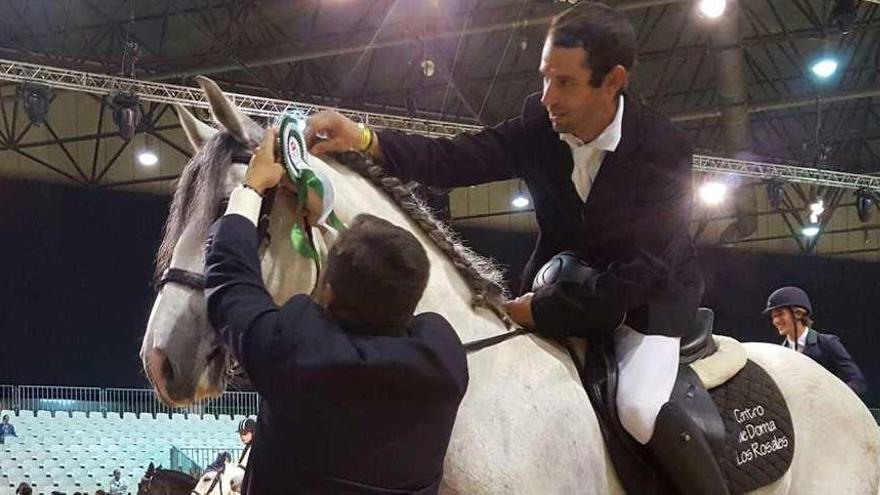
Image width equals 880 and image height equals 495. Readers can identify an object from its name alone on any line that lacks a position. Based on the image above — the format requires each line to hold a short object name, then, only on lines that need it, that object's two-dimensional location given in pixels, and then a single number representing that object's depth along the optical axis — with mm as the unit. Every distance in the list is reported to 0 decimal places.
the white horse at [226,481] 7566
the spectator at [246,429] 7883
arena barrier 13938
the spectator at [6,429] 12500
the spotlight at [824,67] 12969
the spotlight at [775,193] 14324
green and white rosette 1898
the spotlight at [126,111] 10383
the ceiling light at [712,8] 9448
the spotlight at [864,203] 14500
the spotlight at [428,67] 11624
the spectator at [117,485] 10910
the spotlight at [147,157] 14963
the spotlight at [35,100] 10469
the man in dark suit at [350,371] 1486
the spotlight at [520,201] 17127
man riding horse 2047
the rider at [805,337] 5863
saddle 2084
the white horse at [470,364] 1831
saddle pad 2266
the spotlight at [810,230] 17134
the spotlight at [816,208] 14227
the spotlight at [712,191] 13655
